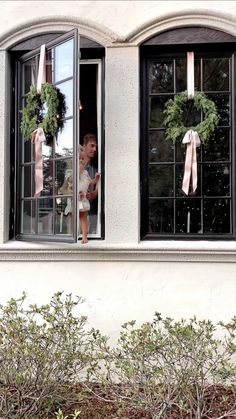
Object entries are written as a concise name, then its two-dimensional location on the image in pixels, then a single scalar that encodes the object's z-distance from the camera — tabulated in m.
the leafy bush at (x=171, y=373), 3.68
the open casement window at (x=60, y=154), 4.31
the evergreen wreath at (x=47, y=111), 4.51
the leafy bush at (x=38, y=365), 3.68
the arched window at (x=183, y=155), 4.73
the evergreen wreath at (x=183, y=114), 4.56
